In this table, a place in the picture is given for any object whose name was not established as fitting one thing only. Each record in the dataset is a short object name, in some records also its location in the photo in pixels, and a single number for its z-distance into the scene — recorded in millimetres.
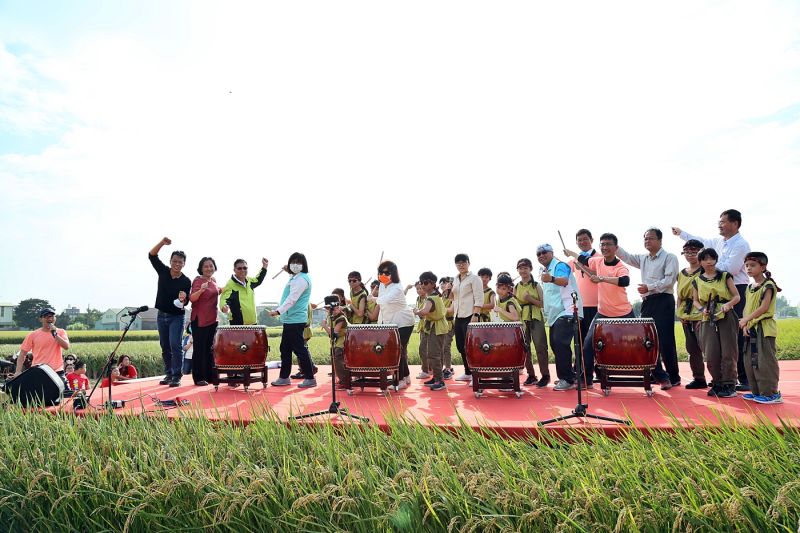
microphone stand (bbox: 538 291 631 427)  4461
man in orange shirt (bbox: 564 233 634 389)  6508
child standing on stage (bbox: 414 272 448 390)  7205
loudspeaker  6047
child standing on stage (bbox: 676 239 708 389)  6328
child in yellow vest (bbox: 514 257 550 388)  7125
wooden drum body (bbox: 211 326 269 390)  7215
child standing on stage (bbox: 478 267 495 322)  8156
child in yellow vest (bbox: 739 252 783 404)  5234
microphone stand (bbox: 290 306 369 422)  4633
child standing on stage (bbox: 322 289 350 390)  7535
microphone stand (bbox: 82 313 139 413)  5487
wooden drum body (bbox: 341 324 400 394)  6742
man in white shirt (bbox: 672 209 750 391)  6000
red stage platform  4582
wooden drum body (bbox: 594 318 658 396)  6043
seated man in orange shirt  7086
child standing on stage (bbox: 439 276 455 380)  8766
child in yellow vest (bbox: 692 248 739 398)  5672
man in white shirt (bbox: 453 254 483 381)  7582
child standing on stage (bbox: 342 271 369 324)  7711
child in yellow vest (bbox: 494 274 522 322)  6895
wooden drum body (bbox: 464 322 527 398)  6242
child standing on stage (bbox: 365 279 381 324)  7773
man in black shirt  7820
